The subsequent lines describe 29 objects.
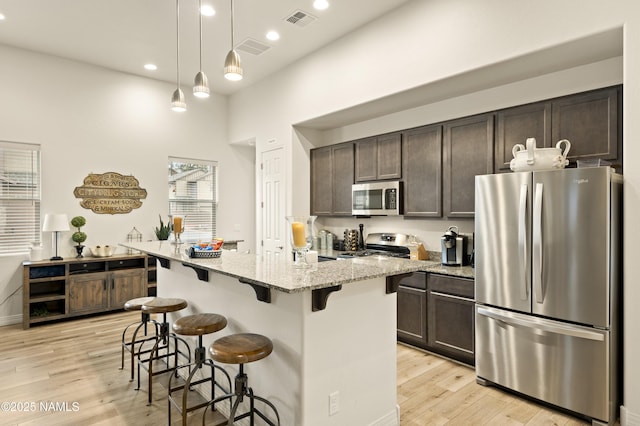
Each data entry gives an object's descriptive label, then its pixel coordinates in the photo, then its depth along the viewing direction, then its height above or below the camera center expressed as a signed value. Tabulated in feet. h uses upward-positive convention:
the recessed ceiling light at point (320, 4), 12.18 +6.76
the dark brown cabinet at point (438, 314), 11.06 -3.18
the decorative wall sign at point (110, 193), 17.72 +0.94
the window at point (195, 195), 20.76 +1.00
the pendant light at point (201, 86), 9.87 +3.30
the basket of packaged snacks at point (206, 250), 9.50 -0.97
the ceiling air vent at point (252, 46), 15.02 +6.75
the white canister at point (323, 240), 17.78 -1.31
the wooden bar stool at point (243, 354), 6.55 -2.46
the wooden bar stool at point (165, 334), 9.56 -3.29
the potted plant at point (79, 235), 17.05 -1.00
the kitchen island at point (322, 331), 6.66 -2.34
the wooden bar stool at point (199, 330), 7.88 -2.47
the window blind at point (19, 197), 16.02 +0.69
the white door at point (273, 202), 18.33 +0.51
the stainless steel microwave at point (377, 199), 14.16 +0.52
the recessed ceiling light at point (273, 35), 14.35 +6.78
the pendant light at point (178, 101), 11.18 +3.30
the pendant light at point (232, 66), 8.78 +3.39
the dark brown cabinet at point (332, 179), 16.40 +1.47
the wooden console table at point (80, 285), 15.51 -3.18
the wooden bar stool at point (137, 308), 10.28 -2.57
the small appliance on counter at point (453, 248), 12.34 -1.19
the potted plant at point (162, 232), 19.10 -0.98
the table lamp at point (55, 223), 15.98 -0.44
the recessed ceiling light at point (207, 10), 12.60 +6.79
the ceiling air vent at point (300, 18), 13.03 +6.79
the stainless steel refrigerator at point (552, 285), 8.02 -1.69
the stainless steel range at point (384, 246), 14.98 -1.42
